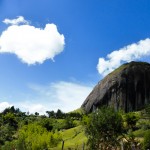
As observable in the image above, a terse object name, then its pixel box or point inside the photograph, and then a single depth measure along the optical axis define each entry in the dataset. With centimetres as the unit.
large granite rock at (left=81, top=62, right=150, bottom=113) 9016
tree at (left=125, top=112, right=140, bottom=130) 5291
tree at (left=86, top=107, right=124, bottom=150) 3328
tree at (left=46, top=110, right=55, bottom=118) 9113
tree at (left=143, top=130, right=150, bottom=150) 3363
